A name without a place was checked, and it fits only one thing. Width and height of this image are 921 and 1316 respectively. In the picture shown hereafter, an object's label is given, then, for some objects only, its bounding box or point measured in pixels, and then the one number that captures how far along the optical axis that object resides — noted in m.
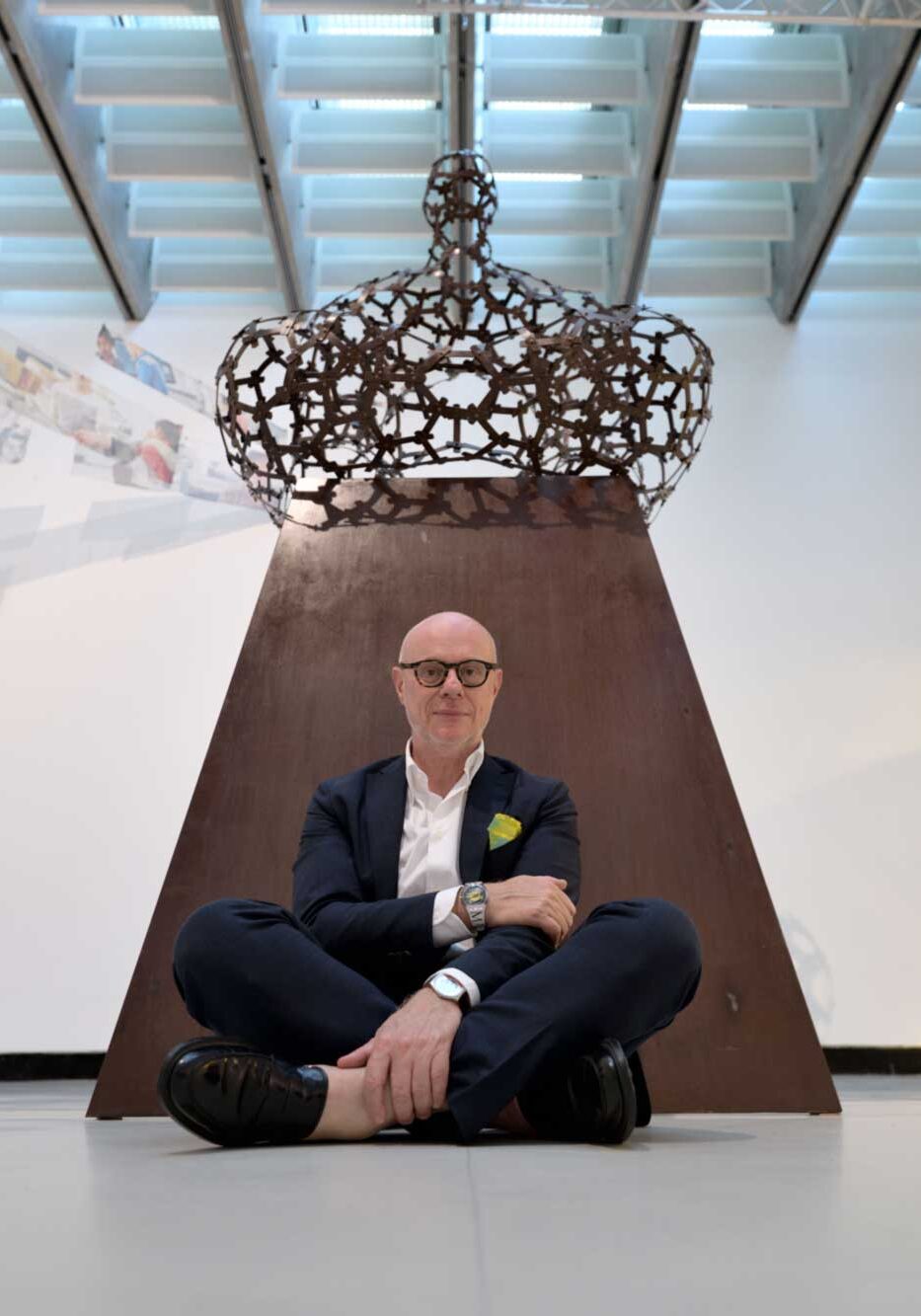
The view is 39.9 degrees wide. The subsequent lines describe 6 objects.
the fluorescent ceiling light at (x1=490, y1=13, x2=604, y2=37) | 5.61
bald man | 1.28
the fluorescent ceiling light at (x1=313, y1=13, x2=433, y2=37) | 5.51
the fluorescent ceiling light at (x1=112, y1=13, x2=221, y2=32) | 5.61
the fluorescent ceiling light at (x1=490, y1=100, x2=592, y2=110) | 5.80
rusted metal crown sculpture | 2.81
